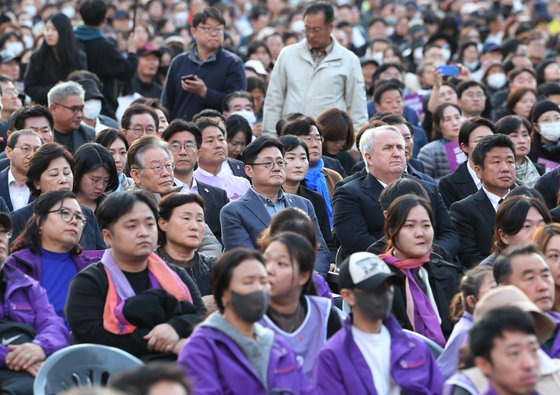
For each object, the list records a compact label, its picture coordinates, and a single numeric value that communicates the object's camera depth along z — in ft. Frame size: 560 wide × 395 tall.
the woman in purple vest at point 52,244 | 44.86
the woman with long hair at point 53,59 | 78.18
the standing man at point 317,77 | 71.46
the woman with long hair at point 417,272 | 45.83
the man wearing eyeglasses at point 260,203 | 51.51
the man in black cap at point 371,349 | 36.55
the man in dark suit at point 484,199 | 55.11
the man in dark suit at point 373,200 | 53.67
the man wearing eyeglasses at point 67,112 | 65.51
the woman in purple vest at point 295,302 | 38.47
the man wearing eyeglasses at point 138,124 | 64.39
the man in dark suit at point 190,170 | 57.11
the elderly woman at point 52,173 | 50.55
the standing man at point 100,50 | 81.92
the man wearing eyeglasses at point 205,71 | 72.74
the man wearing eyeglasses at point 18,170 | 55.98
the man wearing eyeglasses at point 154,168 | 53.67
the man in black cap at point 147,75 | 91.91
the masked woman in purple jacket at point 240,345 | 34.91
